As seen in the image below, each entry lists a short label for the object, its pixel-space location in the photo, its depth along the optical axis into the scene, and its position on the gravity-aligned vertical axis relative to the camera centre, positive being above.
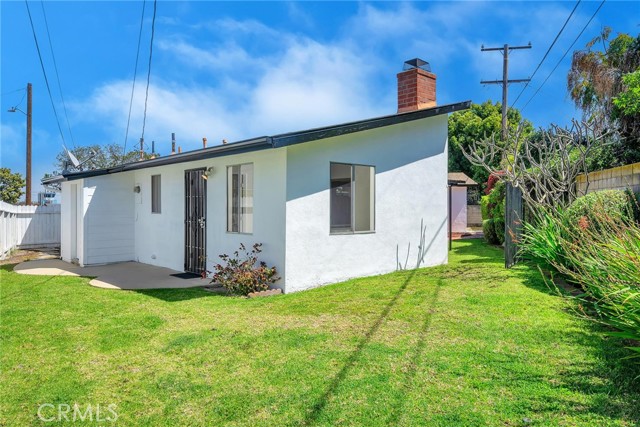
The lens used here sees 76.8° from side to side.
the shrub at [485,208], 15.30 +0.23
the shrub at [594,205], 6.91 +0.14
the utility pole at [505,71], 18.62 +6.74
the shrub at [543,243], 7.50 -0.59
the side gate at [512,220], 8.94 -0.14
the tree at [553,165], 8.00 +1.05
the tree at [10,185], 30.88 +2.43
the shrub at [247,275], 7.25 -1.11
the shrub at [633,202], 7.13 +0.20
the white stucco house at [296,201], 7.54 +0.32
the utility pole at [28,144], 18.98 +3.44
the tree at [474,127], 27.19 +5.93
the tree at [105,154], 34.42 +5.35
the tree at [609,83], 11.41 +4.58
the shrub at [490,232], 14.54 -0.66
